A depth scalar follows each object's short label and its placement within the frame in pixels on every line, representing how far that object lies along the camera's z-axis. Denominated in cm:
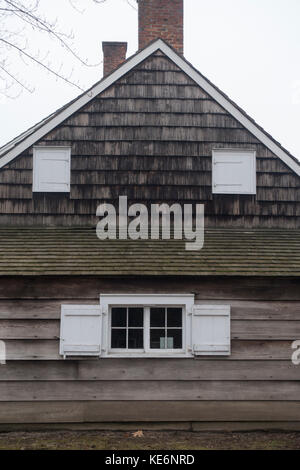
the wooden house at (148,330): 774
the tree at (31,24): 545
